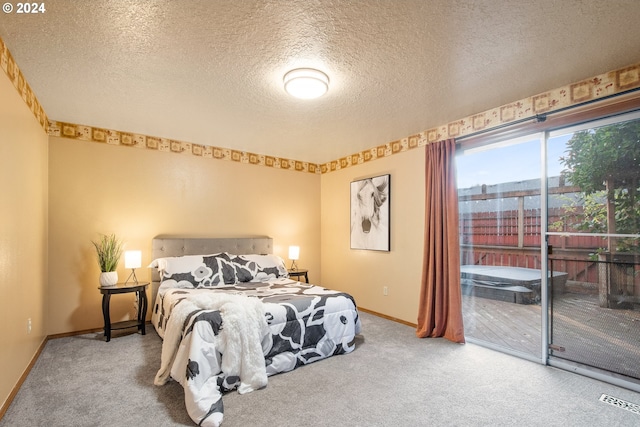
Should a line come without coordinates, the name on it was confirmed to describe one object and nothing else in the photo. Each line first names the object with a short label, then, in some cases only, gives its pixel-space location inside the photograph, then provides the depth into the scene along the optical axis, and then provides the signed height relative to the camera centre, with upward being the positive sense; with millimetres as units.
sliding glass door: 2508 -285
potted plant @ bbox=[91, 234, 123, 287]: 3473 -458
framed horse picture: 4375 +39
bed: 2277 -926
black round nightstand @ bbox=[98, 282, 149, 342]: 3377 -966
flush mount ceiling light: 2434 +1058
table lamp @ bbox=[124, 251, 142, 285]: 3627 -491
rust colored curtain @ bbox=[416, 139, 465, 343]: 3424 -436
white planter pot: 3457 -683
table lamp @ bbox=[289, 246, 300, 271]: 4965 -567
